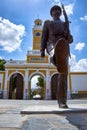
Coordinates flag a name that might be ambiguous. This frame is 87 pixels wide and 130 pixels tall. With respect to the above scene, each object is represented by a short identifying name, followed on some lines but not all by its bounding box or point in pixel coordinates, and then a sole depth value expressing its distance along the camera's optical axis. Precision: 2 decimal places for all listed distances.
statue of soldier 1.26
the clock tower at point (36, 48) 14.37
